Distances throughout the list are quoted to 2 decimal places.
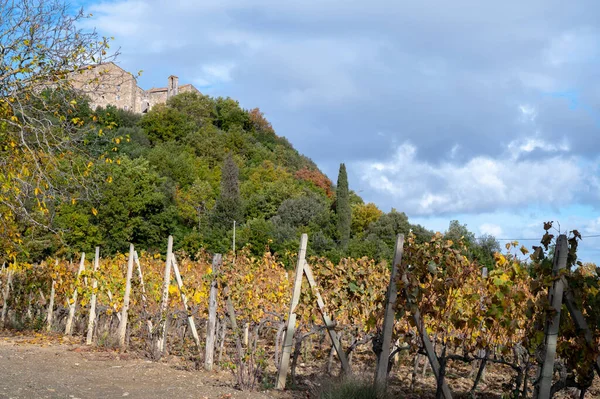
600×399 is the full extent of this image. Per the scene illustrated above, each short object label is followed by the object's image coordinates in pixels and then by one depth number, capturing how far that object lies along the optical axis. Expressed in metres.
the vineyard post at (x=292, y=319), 6.90
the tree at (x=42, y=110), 9.02
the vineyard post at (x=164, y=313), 9.80
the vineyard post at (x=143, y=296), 10.18
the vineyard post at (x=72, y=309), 13.26
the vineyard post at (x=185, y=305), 9.32
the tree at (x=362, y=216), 52.31
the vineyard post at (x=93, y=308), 12.20
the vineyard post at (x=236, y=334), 7.18
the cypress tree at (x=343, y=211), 46.97
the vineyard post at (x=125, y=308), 11.03
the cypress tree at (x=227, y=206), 47.31
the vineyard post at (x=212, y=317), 8.66
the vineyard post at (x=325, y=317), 6.78
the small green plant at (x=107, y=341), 11.24
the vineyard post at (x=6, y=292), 15.70
